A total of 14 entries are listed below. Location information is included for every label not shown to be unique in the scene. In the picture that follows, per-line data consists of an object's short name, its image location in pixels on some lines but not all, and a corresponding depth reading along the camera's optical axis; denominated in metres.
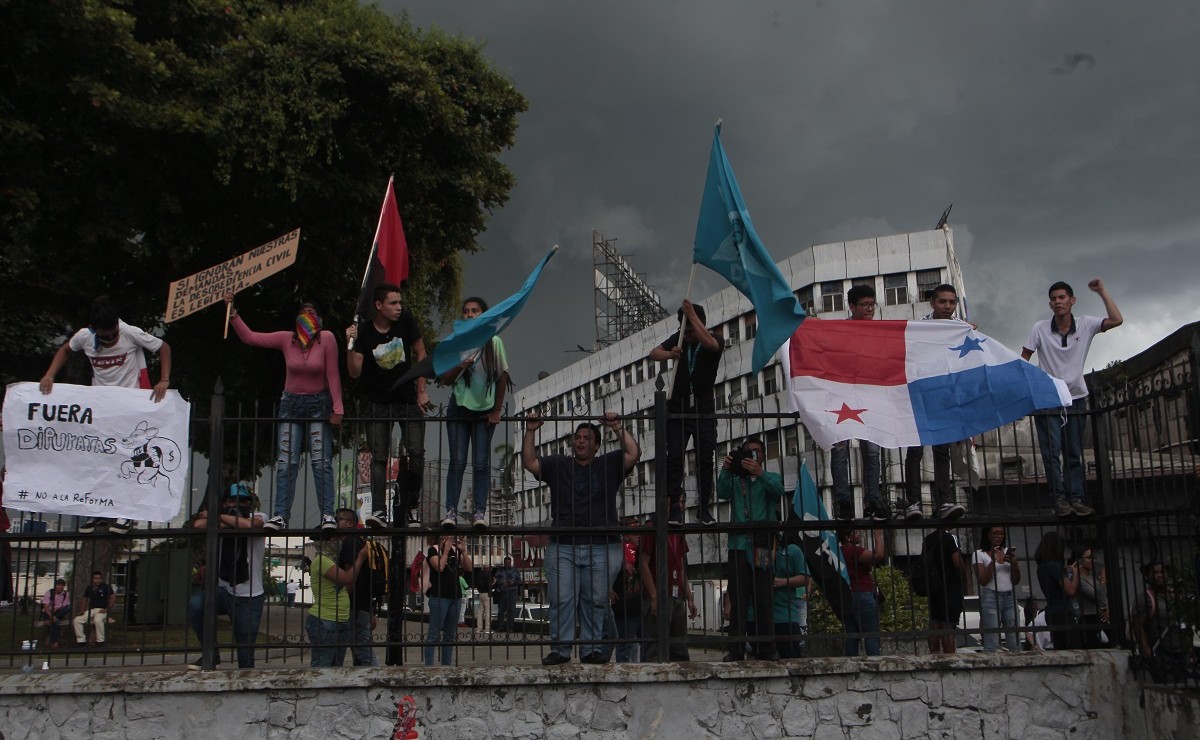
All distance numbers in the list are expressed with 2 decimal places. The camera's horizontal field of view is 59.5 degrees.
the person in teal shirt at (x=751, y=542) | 7.86
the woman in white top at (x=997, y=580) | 8.36
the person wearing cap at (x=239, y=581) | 7.64
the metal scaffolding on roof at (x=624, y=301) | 67.62
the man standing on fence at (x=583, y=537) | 7.71
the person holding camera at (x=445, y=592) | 8.05
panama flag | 8.27
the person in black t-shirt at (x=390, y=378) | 8.10
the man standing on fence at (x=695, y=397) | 8.02
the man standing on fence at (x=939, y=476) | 8.02
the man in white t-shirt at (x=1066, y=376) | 8.33
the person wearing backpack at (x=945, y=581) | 8.16
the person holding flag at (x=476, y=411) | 8.06
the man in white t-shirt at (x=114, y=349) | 8.28
